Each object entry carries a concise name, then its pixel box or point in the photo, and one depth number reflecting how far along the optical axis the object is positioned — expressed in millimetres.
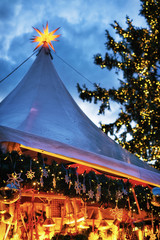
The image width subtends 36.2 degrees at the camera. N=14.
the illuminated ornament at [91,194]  3223
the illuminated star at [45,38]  5980
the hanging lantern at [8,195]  2438
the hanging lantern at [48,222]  3807
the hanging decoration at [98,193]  3333
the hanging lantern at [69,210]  4121
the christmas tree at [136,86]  10598
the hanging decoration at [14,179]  2417
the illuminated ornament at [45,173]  2734
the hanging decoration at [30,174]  2601
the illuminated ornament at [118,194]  3609
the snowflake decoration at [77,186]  3111
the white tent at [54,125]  2676
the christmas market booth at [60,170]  2568
